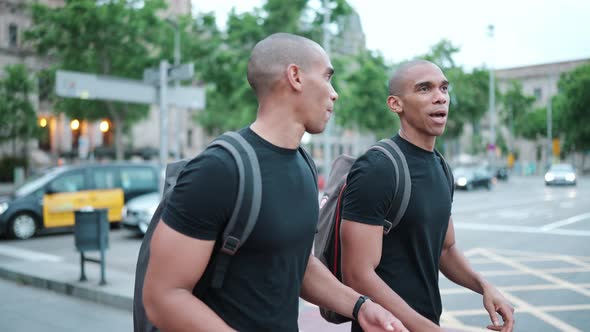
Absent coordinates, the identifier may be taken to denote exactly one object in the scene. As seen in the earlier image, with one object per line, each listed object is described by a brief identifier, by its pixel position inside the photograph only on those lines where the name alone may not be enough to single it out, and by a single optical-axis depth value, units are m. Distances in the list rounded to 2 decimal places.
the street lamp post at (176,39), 27.59
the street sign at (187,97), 10.08
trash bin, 7.35
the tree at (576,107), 54.31
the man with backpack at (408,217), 2.13
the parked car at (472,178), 31.64
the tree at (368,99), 26.94
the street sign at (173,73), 9.24
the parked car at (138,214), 12.09
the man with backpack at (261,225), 1.49
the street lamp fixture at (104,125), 24.20
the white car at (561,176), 35.66
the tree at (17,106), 33.16
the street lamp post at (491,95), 40.12
